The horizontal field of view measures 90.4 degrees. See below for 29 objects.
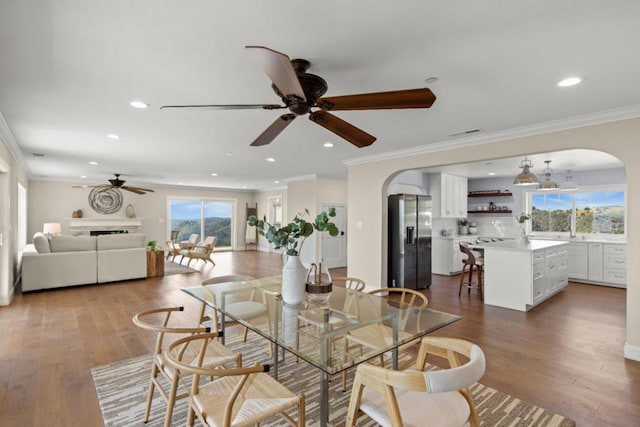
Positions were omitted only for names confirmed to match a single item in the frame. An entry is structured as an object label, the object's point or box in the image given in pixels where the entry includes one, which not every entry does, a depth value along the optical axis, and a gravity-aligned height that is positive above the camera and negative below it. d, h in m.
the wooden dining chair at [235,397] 1.32 -0.89
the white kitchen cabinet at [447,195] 7.23 +0.45
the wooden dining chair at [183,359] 1.67 -0.89
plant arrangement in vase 2.30 -0.32
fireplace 8.89 -0.35
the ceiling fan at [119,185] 7.11 +0.64
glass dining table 1.65 -0.70
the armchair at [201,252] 8.13 -1.00
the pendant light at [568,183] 6.88 +0.70
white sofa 5.29 -0.84
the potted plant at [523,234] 5.46 -0.34
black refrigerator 5.59 -0.52
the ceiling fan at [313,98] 1.38 +0.63
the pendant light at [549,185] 5.94 +0.56
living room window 10.83 -0.15
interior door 8.06 -0.80
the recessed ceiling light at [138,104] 2.79 +0.98
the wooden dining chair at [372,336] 1.82 -0.75
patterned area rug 2.04 -1.33
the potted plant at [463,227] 8.02 -0.32
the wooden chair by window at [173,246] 8.62 -0.95
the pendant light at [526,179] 5.21 +0.59
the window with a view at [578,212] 6.56 +0.06
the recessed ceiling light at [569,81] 2.27 +0.97
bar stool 5.30 -0.85
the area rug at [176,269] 7.16 -1.31
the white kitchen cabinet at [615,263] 5.95 -0.92
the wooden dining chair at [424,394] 1.16 -0.78
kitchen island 4.43 -0.87
